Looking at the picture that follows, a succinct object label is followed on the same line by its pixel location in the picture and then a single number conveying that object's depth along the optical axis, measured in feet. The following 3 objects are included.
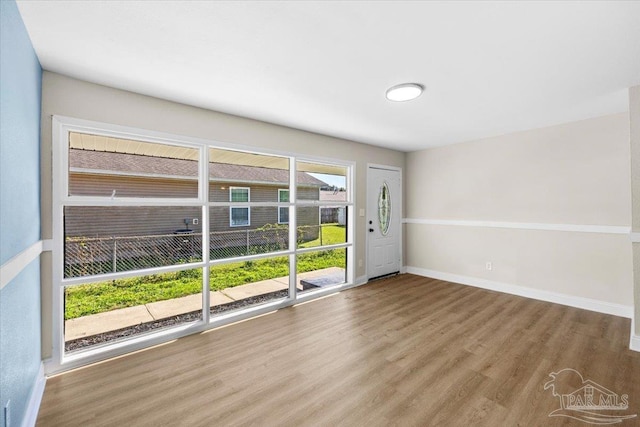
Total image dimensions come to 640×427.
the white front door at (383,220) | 16.40
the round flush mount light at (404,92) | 8.35
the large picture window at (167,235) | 7.98
